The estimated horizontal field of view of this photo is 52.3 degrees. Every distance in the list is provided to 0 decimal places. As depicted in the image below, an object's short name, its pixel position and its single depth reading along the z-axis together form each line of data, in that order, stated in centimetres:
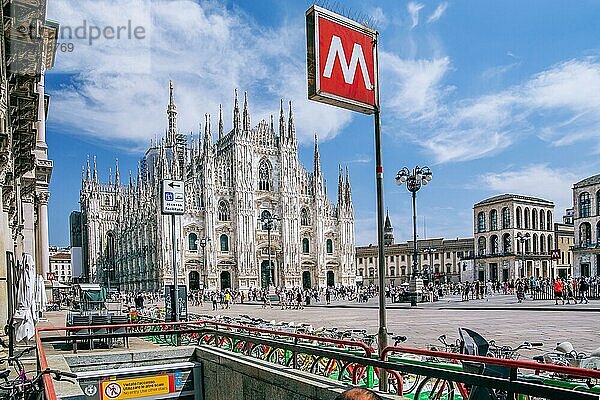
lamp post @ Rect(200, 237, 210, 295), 7181
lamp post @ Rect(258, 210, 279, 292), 7725
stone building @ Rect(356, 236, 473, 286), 10556
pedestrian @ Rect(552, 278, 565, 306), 3328
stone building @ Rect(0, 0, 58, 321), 1553
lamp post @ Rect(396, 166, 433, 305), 3278
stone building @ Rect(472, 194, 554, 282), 9088
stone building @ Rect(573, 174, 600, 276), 7369
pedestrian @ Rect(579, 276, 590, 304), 3561
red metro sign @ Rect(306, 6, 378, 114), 635
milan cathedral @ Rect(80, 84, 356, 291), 7375
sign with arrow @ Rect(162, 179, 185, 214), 1873
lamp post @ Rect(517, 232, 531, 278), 8962
